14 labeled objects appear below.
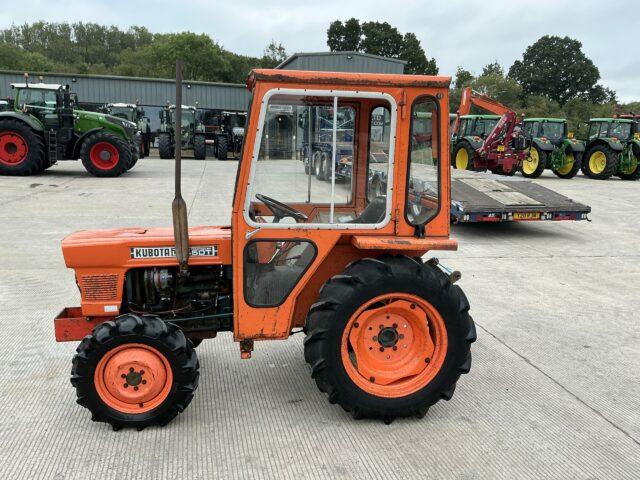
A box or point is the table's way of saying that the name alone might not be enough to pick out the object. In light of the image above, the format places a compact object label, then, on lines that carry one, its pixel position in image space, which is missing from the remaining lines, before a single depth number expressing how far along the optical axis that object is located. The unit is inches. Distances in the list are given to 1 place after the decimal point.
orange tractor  111.6
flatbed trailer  320.8
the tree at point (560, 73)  2910.9
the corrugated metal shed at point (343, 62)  924.0
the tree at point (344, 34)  2578.7
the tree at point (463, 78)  2610.2
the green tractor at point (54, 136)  522.3
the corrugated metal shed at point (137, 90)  1164.5
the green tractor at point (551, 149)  673.0
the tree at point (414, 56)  2498.3
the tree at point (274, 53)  2434.8
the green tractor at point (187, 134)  856.3
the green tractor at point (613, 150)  680.4
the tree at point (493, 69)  2923.2
